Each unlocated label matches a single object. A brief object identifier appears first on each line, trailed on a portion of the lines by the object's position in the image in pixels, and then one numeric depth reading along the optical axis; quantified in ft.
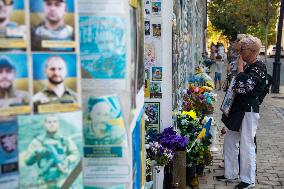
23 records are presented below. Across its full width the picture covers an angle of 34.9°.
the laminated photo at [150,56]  16.81
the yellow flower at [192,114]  21.33
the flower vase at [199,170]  20.28
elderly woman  17.76
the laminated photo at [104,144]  6.56
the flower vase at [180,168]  17.30
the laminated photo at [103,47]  6.47
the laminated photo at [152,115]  17.35
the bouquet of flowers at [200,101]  26.10
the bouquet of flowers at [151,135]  16.72
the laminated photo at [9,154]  5.60
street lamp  53.62
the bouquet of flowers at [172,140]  16.63
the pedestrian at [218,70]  55.44
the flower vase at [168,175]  17.65
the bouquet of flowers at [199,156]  18.92
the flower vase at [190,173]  18.90
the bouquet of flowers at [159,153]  15.89
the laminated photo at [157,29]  16.76
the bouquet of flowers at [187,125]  20.41
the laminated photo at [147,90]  17.19
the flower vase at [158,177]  15.61
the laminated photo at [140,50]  8.20
